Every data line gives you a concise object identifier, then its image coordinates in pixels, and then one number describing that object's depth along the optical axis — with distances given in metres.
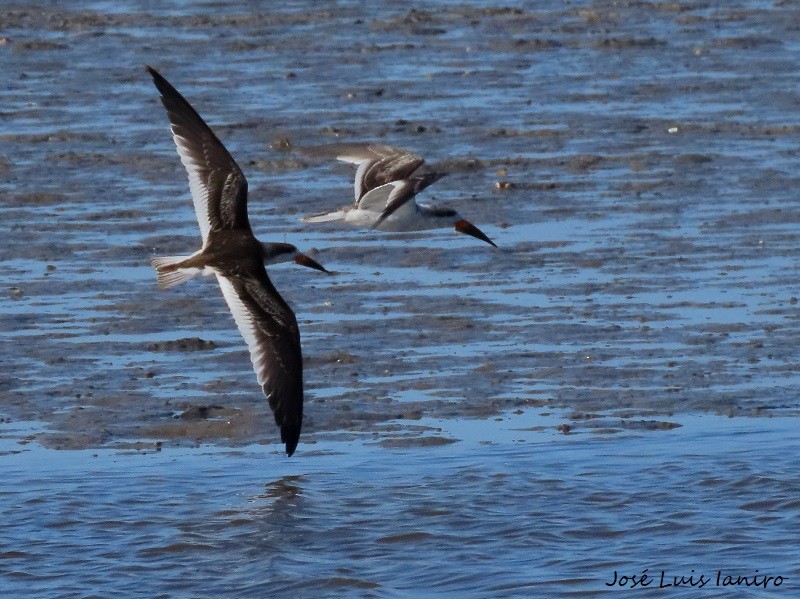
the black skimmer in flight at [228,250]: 17.81
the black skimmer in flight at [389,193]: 20.73
